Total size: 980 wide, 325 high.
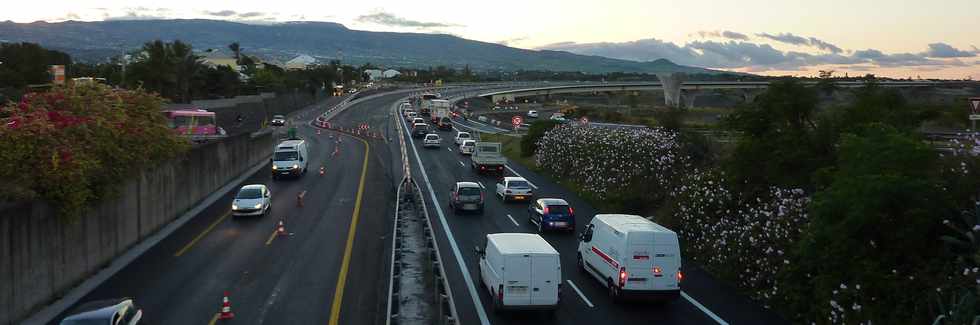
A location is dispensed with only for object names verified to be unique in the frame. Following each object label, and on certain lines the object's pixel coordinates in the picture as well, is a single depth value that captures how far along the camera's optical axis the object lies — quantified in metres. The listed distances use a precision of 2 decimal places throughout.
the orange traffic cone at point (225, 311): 17.63
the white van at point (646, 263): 19.22
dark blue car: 30.22
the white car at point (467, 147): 62.41
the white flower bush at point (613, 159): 35.38
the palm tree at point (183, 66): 81.16
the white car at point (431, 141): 67.44
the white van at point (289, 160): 44.88
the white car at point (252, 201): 31.83
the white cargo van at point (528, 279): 17.69
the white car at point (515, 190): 38.31
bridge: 137.07
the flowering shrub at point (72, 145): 20.30
